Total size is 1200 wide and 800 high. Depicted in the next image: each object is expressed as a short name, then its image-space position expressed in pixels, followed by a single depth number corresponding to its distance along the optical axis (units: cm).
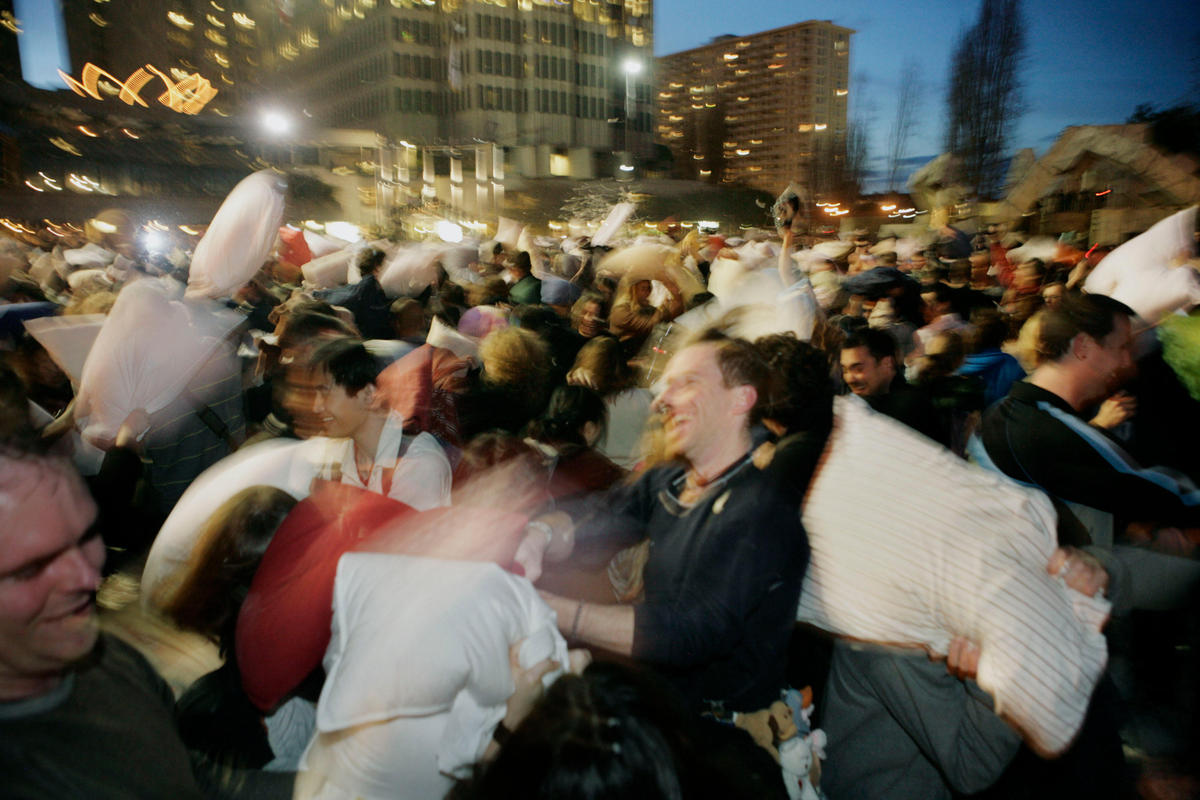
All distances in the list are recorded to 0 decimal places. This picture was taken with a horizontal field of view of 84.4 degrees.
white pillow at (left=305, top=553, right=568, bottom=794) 126
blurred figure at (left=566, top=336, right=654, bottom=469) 373
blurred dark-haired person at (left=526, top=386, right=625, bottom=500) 290
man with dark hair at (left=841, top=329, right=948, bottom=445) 354
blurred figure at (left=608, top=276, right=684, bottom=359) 484
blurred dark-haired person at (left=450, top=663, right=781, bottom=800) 99
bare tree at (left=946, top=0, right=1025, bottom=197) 3584
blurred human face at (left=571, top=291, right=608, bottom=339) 525
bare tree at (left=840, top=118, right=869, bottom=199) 5384
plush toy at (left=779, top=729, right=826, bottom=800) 182
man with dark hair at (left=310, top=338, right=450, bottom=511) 259
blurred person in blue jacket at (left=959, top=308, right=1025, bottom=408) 399
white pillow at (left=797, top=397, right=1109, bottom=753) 146
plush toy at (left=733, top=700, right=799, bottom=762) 186
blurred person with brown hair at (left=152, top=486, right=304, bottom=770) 185
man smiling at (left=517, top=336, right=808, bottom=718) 169
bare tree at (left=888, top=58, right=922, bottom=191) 4628
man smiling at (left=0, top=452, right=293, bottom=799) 116
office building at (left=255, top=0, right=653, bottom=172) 8375
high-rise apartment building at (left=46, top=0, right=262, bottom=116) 7750
